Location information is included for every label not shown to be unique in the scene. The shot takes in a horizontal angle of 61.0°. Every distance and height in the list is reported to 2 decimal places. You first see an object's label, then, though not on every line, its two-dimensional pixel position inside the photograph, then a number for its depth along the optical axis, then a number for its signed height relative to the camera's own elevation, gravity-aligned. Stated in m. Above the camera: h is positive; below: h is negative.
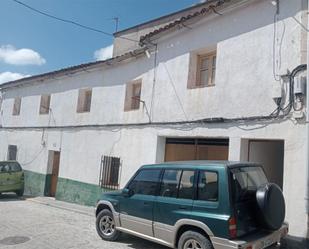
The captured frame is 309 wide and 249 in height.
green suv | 3.98 -0.87
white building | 5.38 +1.28
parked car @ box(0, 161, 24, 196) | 11.38 -1.74
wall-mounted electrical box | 5.08 +1.47
